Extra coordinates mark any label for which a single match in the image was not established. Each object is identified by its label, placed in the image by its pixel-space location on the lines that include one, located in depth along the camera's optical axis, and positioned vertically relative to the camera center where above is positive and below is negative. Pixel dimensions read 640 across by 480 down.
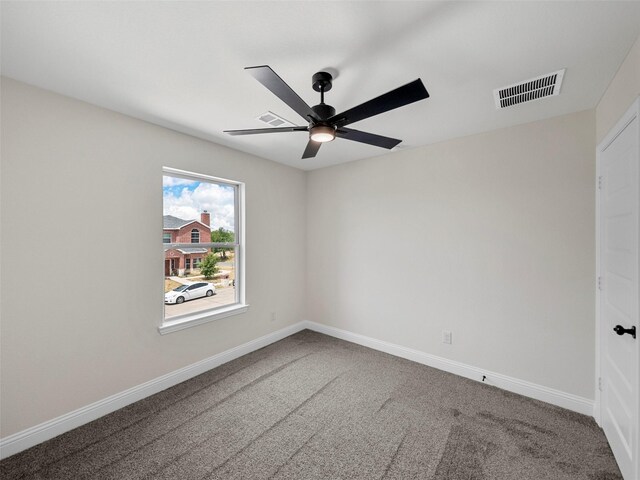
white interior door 1.58 -0.35
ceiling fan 1.38 +0.73
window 2.96 -0.12
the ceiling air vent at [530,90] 1.90 +1.06
